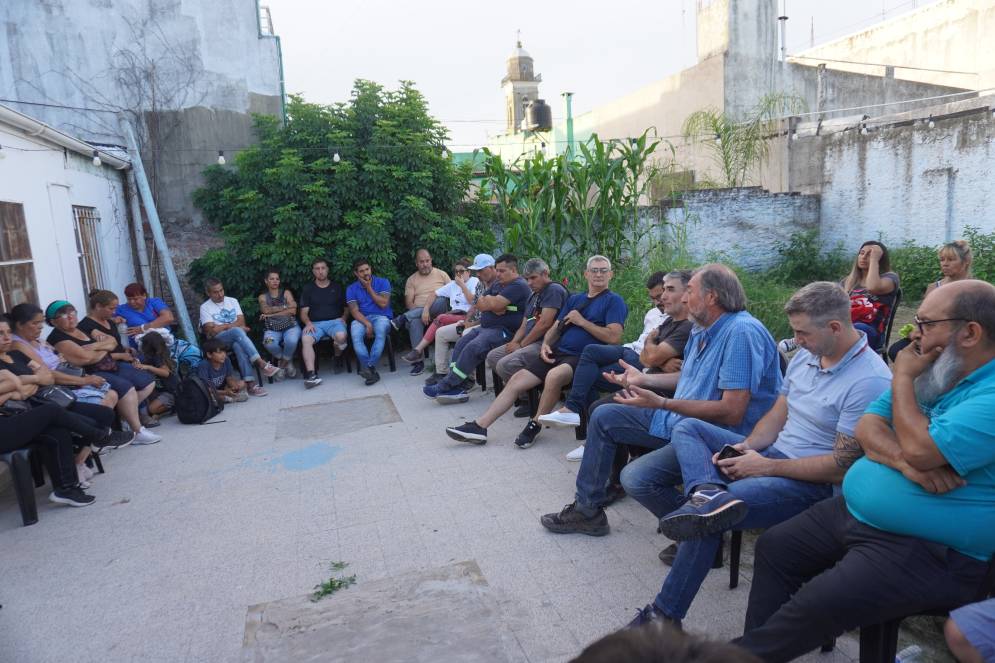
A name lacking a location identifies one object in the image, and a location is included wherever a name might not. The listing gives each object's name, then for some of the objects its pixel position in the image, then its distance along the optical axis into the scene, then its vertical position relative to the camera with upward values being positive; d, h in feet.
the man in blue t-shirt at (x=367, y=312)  24.74 -3.05
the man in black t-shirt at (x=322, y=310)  25.09 -2.87
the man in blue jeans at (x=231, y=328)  23.86 -3.12
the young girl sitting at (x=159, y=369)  20.48 -3.78
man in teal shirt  6.31 -2.92
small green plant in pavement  9.93 -5.25
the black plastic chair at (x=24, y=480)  13.07 -4.41
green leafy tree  26.45 +1.47
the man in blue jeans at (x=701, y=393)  10.06 -2.83
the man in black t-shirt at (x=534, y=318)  17.72 -2.63
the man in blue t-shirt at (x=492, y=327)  20.29 -3.16
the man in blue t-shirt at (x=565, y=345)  16.10 -3.11
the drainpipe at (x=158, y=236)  27.94 +0.36
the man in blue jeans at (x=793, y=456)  8.13 -3.24
